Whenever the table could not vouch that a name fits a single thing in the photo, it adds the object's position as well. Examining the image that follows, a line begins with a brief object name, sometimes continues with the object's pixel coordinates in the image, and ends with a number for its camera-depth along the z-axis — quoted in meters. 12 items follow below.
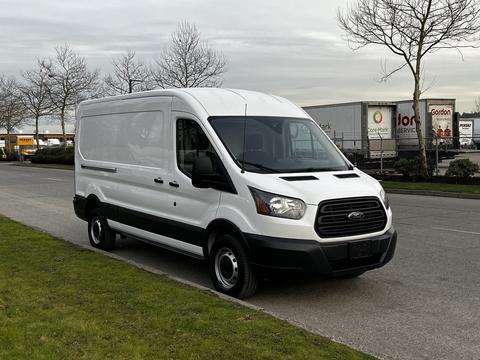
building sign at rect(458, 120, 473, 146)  47.00
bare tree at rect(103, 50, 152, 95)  36.22
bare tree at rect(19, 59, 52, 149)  48.75
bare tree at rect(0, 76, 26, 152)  55.75
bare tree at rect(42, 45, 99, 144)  45.09
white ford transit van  5.23
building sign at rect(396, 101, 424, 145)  28.31
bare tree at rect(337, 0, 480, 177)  18.48
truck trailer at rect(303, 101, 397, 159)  27.89
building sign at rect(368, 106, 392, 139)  28.23
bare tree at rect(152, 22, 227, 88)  31.41
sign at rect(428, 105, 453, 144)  28.00
